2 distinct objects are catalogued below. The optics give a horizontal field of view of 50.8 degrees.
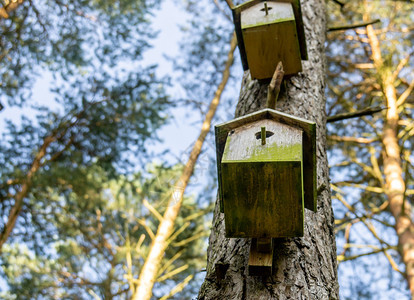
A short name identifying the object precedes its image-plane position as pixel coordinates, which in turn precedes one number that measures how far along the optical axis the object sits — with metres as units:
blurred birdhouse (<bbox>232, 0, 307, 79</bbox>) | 2.23
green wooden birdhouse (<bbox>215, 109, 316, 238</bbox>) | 1.43
